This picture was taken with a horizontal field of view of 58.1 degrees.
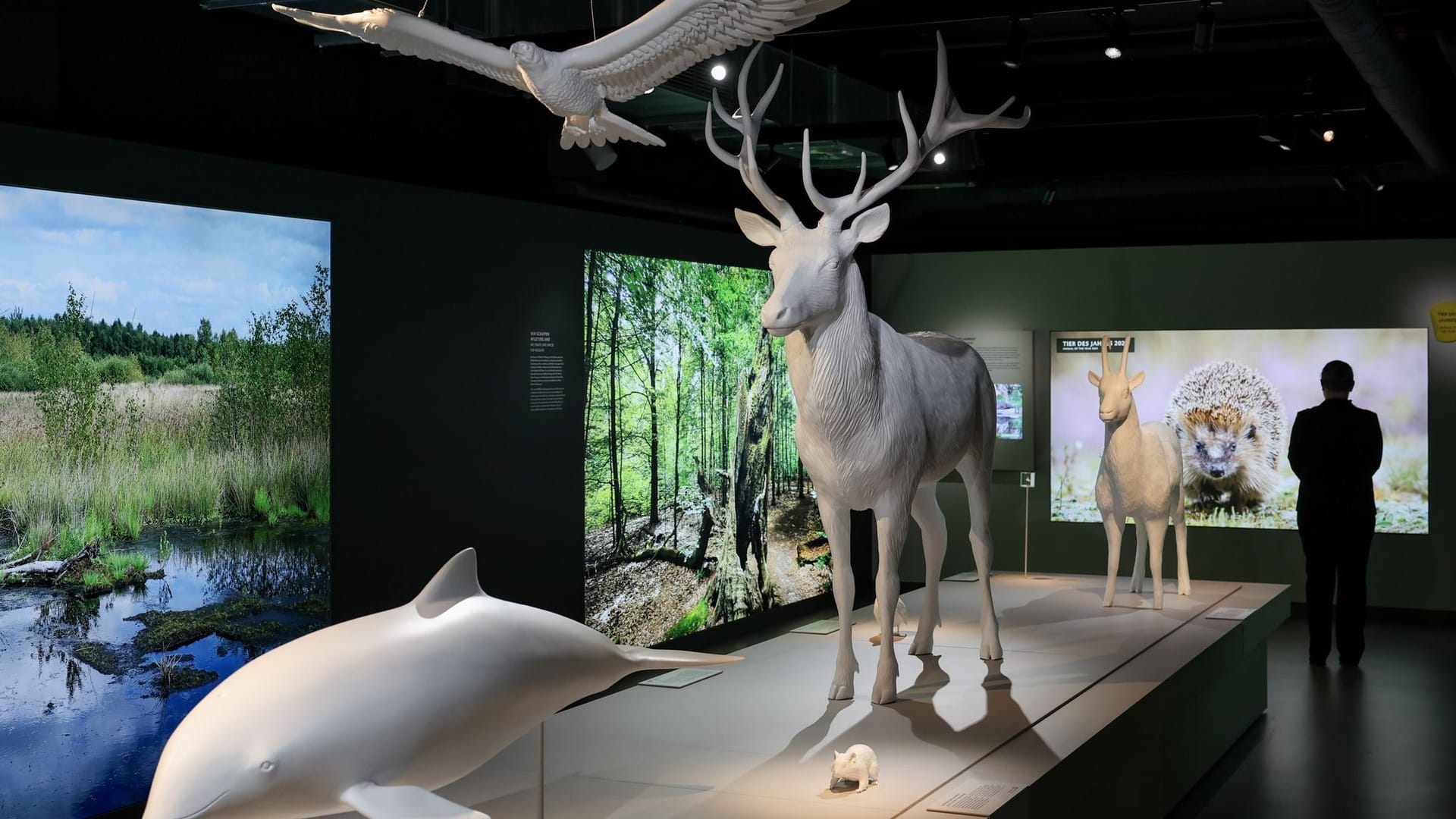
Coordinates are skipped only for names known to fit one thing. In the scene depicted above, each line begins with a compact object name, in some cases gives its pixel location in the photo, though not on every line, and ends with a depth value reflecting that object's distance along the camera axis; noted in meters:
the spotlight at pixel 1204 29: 5.67
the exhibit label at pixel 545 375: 6.64
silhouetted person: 7.20
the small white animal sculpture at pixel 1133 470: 6.22
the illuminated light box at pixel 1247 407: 8.98
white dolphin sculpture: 1.92
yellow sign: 8.85
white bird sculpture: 2.29
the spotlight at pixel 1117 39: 6.00
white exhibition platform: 3.30
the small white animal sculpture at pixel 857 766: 3.32
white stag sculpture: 3.94
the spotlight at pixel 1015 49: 6.23
